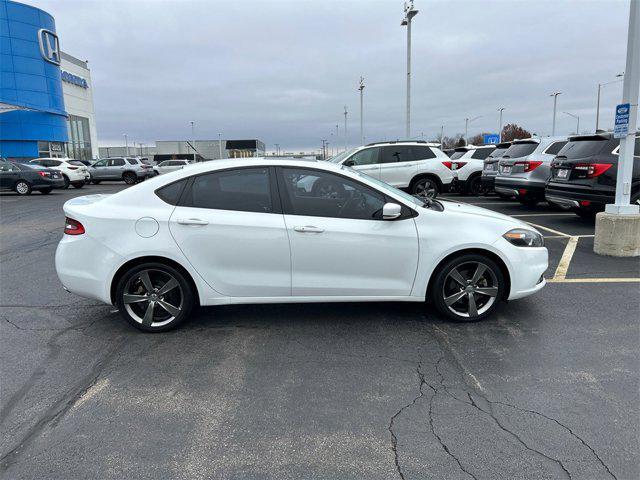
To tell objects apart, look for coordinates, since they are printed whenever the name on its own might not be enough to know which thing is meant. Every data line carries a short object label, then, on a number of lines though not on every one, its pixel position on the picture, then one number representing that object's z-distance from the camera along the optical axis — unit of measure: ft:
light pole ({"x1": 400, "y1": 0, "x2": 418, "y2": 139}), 75.77
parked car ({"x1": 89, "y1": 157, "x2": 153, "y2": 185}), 95.14
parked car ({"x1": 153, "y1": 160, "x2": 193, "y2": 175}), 109.29
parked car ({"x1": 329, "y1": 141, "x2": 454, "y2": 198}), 45.27
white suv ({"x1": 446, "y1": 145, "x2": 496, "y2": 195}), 53.93
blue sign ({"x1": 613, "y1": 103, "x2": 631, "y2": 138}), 22.61
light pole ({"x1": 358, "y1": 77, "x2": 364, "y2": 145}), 136.67
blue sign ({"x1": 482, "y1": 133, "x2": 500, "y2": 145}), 197.63
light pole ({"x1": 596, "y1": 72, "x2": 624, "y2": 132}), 171.83
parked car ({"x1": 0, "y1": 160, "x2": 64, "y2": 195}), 66.28
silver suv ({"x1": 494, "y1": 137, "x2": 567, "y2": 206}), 37.04
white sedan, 13.75
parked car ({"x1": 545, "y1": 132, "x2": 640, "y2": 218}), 27.50
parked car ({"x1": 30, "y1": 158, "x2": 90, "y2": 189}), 77.82
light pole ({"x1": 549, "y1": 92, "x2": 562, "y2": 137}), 169.93
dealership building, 110.32
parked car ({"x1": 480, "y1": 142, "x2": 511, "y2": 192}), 46.06
